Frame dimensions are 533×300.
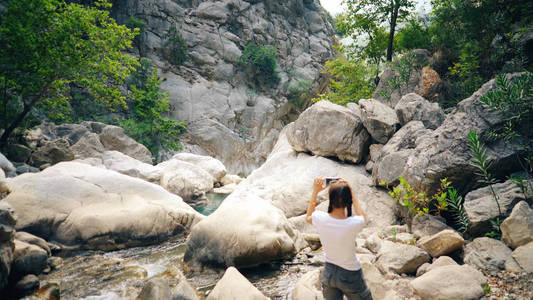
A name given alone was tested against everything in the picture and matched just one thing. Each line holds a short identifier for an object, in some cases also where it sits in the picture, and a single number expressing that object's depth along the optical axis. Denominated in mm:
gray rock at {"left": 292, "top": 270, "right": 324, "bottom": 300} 4016
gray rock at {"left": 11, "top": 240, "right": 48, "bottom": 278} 4914
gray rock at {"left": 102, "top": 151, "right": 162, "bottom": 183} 14133
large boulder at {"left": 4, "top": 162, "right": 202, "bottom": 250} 6426
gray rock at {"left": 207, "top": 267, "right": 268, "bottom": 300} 3975
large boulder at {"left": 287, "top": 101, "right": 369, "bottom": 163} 9000
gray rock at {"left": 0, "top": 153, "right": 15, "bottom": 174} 9359
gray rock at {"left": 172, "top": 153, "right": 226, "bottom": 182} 18859
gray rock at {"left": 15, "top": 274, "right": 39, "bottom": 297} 4540
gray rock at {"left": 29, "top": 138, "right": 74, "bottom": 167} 12211
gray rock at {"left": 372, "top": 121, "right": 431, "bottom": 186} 7098
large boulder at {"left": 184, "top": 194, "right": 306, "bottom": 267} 5434
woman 2594
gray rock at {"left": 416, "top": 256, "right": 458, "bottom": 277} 4258
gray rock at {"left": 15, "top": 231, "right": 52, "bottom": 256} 5668
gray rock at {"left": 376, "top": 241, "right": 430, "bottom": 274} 4539
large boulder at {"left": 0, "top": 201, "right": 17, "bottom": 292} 4375
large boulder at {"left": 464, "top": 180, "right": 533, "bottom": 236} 4711
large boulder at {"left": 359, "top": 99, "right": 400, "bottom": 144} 8430
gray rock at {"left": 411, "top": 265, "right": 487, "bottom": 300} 3500
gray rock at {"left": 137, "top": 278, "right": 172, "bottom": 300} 4152
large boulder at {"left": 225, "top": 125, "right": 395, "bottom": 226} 7562
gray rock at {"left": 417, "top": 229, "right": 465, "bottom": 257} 4559
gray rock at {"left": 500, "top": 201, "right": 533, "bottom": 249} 4117
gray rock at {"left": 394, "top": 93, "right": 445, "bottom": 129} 7871
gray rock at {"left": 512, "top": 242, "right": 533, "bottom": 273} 3782
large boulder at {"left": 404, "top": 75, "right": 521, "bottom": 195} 5293
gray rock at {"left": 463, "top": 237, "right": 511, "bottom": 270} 4113
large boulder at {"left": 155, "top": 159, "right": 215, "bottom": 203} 14055
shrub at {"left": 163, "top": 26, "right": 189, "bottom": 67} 28294
